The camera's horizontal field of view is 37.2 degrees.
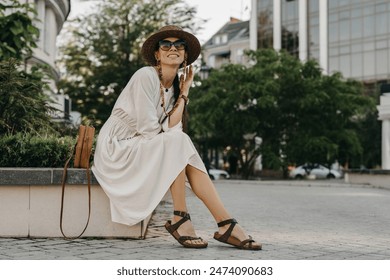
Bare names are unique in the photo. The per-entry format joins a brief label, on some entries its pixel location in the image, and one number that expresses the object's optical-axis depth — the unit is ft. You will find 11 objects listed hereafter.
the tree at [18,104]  26.63
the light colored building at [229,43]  221.87
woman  15.89
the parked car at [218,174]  122.06
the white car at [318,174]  137.90
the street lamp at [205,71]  97.33
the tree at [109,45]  107.45
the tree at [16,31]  35.37
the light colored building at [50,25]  98.02
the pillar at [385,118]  89.40
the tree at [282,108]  100.22
